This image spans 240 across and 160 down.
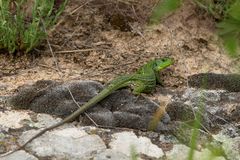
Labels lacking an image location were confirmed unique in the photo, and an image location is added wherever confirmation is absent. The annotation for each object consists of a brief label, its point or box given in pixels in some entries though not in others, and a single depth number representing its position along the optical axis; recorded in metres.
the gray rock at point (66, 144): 5.55
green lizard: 6.39
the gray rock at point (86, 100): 6.31
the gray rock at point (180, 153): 5.46
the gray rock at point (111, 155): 5.53
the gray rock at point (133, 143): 5.75
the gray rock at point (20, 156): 5.41
